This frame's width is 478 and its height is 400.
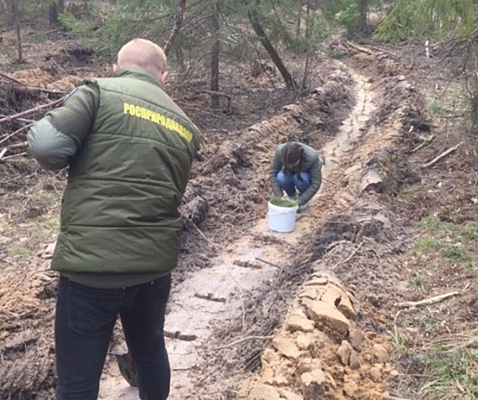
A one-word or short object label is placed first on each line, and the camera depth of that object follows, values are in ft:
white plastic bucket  22.76
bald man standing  8.26
